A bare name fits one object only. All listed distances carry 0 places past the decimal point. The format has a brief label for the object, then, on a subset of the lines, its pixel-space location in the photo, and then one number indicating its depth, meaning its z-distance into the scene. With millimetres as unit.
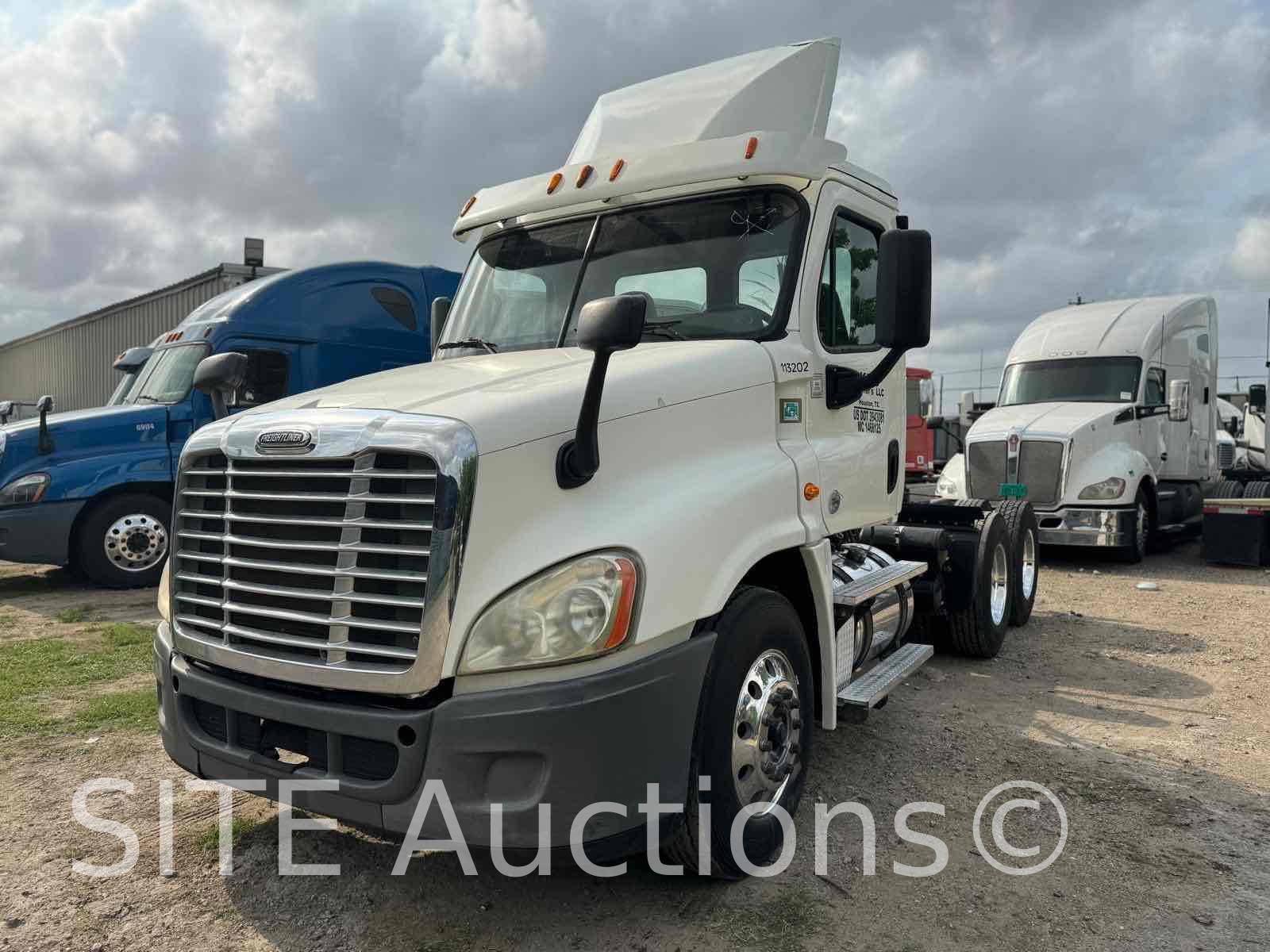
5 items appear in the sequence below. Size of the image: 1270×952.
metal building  19938
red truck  17391
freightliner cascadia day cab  2611
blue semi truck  8992
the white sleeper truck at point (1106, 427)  11320
